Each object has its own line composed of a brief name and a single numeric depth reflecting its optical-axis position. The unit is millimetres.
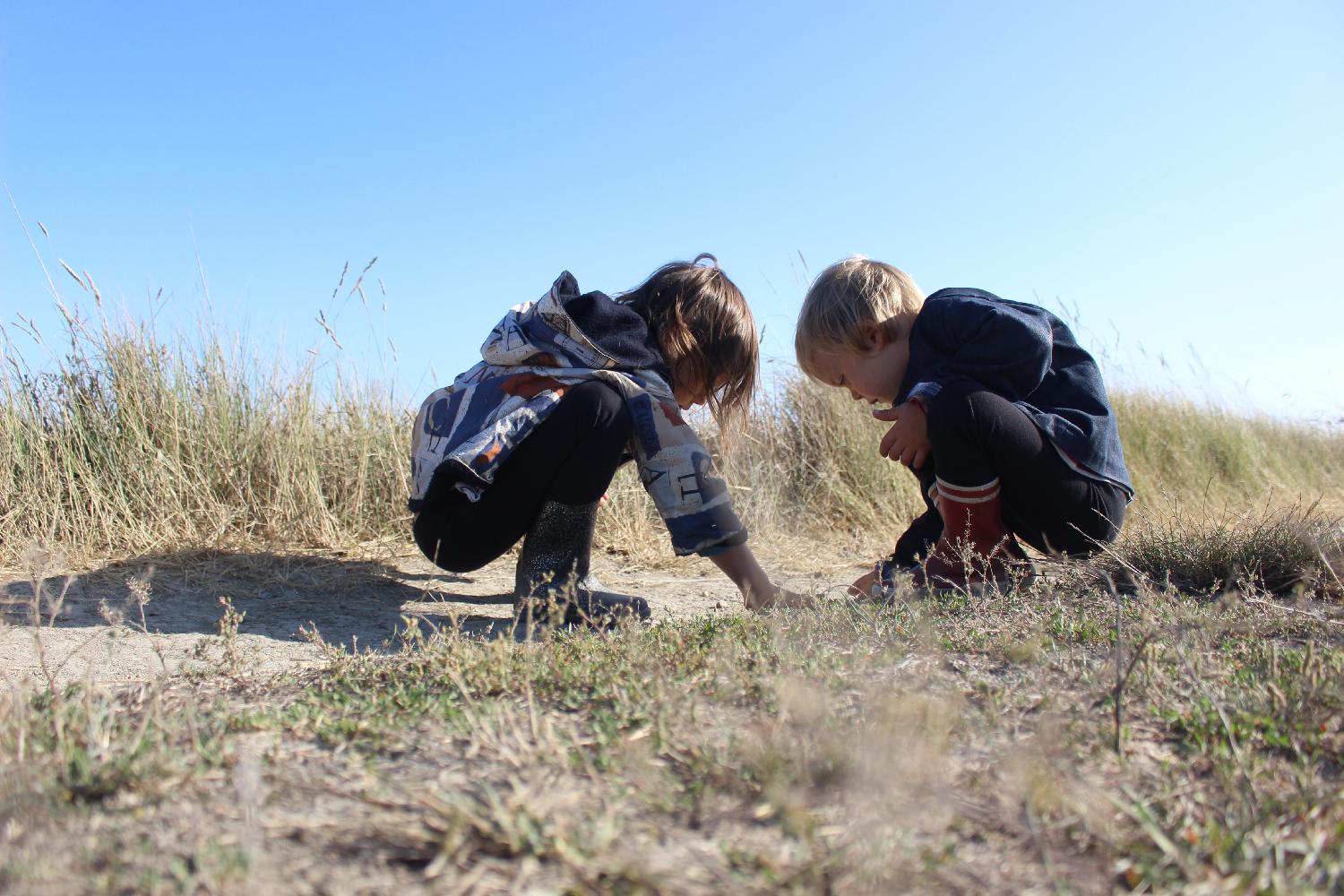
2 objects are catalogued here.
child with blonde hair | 2527
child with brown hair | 2520
